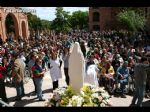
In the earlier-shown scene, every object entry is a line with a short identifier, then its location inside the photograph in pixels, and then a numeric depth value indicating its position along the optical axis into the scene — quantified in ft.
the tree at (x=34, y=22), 107.45
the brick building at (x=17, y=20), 53.31
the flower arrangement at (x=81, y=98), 12.36
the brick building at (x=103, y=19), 99.20
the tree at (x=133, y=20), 63.12
